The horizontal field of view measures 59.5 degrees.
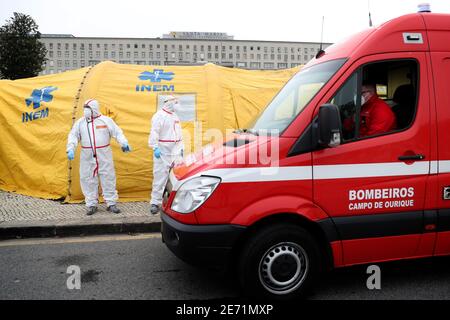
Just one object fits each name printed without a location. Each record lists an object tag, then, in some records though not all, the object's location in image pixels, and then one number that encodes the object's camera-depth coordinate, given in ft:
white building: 398.62
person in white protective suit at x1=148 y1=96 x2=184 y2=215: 22.44
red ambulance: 10.94
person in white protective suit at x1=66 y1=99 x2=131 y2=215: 22.34
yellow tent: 25.41
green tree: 131.13
